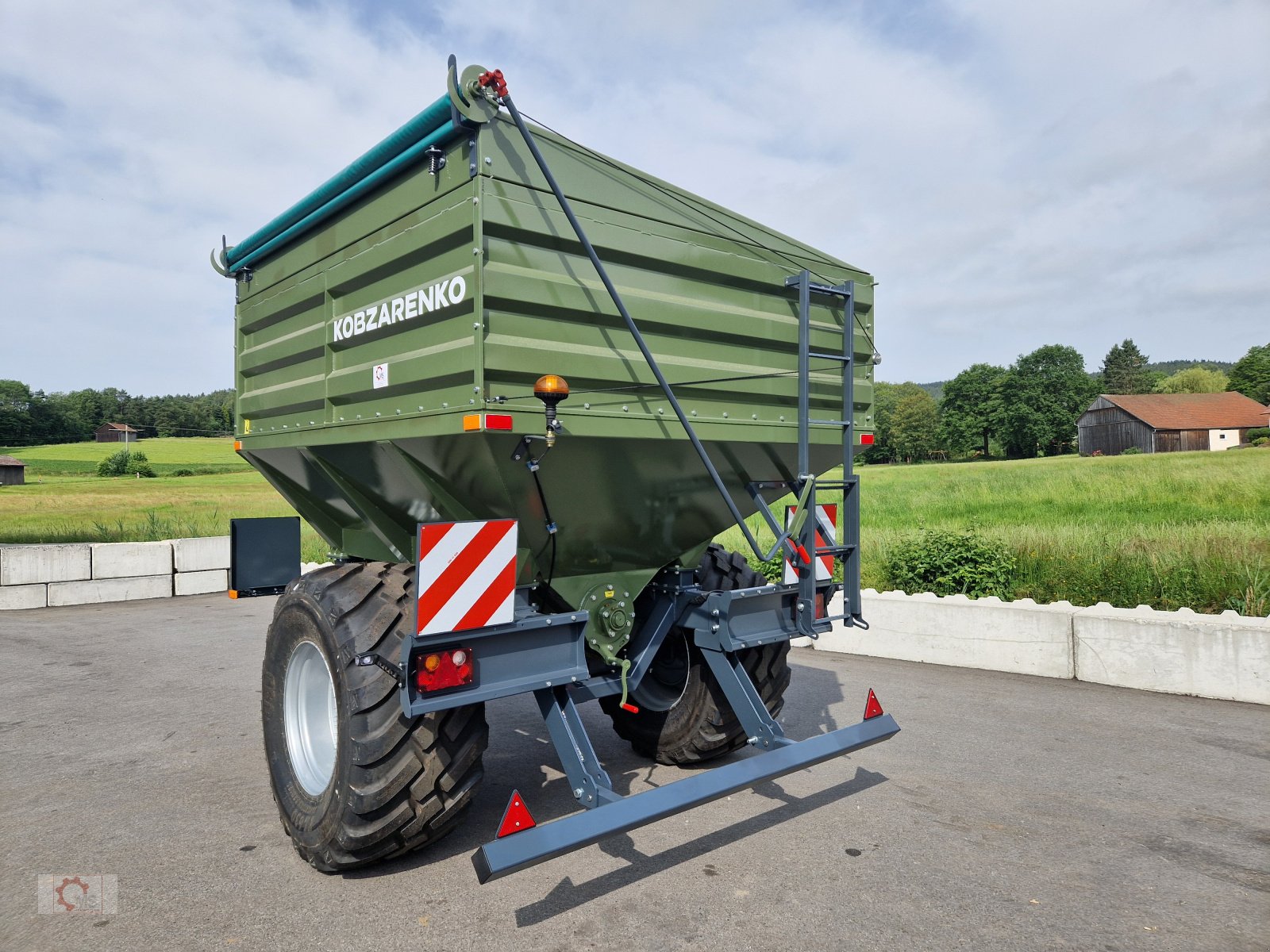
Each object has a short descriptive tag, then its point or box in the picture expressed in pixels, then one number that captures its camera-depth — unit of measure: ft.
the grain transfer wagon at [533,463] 10.65
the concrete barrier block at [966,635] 22.11
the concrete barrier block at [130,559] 39.60
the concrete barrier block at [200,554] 41.70
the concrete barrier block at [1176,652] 19.29
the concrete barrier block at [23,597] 37.76
